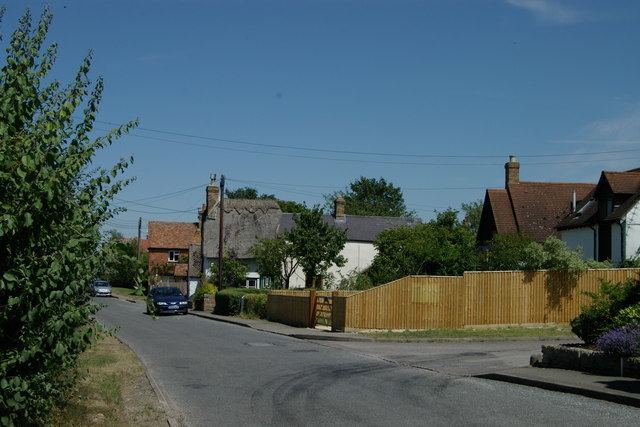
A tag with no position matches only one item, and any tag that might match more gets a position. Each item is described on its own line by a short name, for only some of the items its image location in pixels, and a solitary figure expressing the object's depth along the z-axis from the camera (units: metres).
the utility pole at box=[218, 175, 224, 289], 44.16
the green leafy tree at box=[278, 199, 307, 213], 102.44
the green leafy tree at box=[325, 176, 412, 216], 112.21
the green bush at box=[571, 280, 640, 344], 16.70
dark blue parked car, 41.47
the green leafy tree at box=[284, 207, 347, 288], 45.84
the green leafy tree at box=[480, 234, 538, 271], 34.88
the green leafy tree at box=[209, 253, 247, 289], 54.16
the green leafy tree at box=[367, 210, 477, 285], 38.53
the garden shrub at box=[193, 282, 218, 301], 48.01
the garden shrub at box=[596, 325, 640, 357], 14.13
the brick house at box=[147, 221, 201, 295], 81.31
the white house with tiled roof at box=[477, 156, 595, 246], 46.66
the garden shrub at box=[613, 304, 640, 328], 15.51
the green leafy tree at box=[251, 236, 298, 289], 47.62
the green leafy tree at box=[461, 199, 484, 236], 101.25
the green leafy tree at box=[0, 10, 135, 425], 6.18
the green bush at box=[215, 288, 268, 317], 38.81
